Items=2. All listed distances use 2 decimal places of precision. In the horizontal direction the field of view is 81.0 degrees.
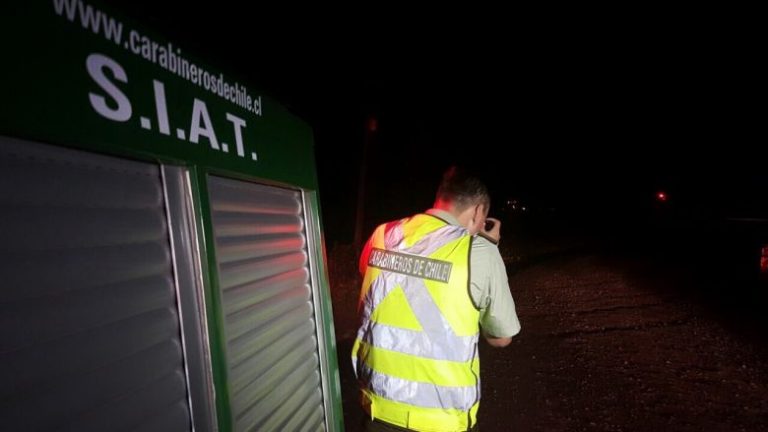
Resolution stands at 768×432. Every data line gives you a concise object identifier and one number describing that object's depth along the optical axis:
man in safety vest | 1.93
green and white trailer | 0.99
